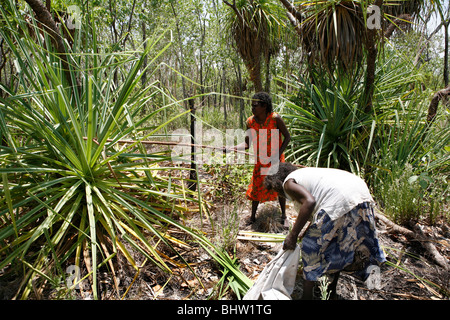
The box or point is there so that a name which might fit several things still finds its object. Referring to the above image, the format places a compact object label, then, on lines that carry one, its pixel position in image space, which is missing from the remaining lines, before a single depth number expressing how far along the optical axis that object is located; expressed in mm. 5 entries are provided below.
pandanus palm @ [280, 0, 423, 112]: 3688
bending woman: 1784
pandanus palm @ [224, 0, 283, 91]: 6039
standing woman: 3084
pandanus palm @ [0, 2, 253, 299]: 1962
